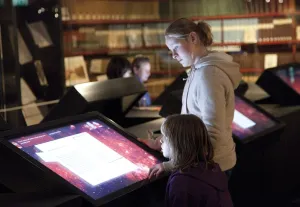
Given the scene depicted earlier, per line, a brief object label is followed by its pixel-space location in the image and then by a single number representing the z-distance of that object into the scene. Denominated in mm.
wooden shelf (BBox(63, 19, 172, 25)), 6895
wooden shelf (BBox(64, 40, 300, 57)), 6841
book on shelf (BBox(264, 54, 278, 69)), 7863
